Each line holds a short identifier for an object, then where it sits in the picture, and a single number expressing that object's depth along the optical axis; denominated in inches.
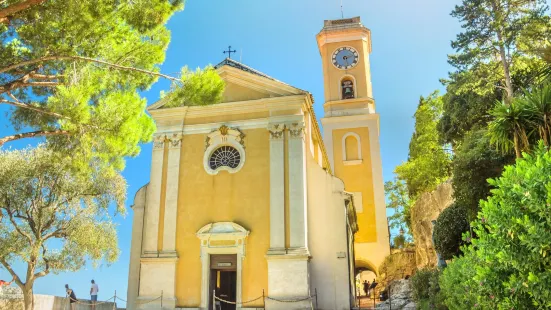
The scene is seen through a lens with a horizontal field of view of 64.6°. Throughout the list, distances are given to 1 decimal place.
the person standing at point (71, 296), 660.1
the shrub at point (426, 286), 481.3
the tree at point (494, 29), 605.3
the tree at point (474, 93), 631.2
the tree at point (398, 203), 1251.8
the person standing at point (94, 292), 698.2
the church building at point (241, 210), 617.6
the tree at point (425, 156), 1090.7
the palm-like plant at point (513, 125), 347.9
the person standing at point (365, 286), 1277.9
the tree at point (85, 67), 386.0
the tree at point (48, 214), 706.8
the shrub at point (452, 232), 582.9
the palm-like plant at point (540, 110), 330.6
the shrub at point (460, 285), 237.7
